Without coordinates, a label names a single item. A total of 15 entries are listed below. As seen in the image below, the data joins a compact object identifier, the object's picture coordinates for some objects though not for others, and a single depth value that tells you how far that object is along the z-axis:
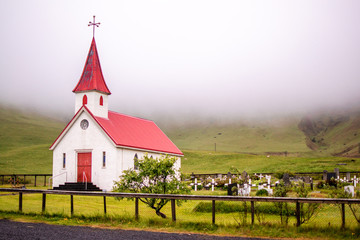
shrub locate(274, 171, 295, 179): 39.41
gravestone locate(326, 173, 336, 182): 37.97
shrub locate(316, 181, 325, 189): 32.43
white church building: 32.31
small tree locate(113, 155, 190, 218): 16.45
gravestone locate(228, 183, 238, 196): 23.42
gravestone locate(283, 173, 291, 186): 27.43
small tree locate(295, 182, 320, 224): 13.55
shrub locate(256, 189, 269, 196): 25.39
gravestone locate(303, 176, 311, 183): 35.81
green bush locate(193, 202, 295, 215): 17.20
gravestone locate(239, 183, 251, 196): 22.64
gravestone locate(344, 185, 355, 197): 22.11
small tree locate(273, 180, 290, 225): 15.84
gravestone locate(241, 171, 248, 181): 31.48
